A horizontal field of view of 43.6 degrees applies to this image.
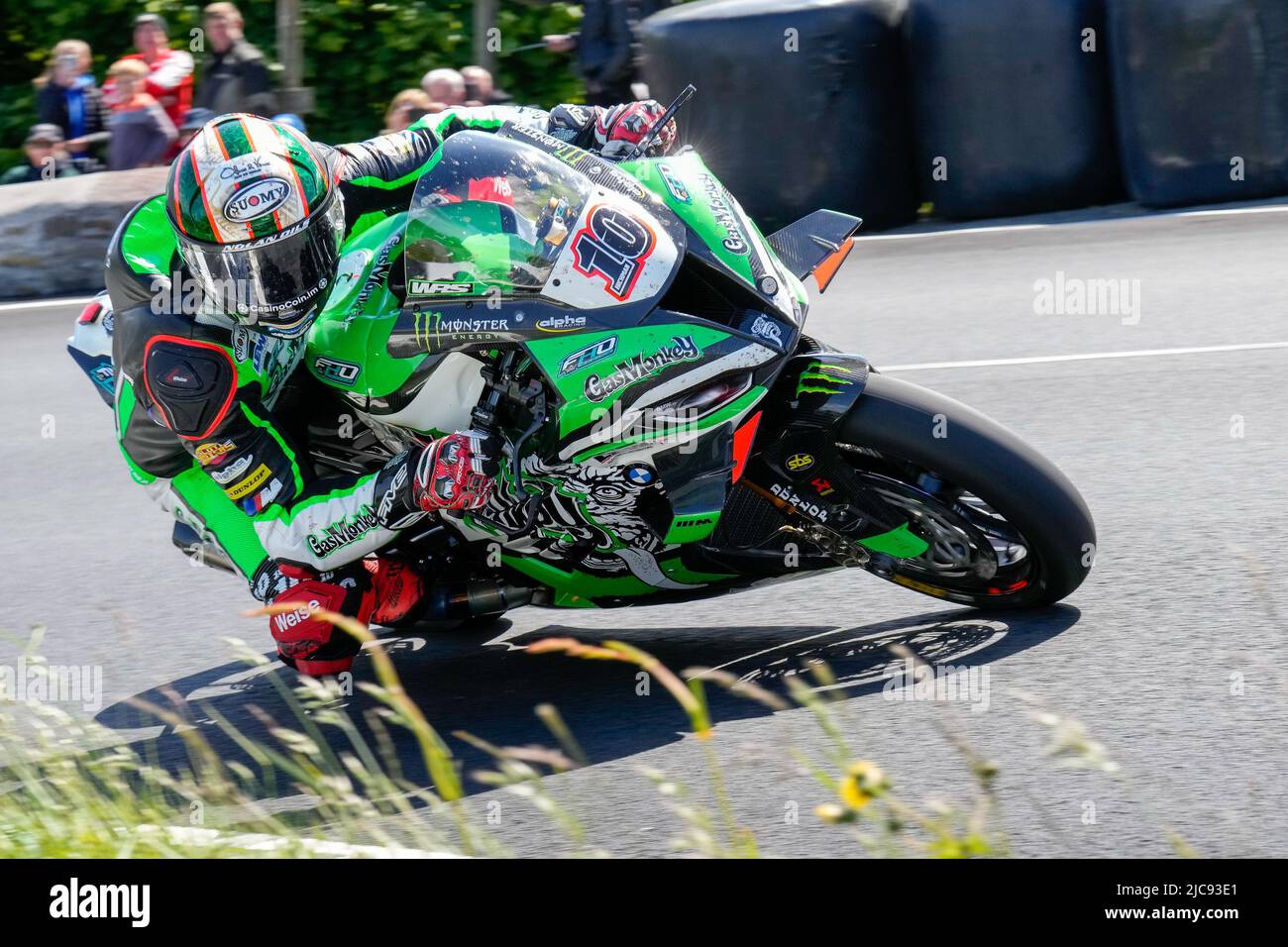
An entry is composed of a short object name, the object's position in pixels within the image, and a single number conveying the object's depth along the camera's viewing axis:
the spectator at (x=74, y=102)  11.05
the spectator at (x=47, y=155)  11.05
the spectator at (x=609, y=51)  10.06
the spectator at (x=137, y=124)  10.38
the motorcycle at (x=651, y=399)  3.76
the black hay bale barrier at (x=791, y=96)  9.31
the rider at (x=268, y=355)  3.72
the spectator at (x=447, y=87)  9.08
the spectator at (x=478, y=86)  9.56
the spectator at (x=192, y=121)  10.07
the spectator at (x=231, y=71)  10.16
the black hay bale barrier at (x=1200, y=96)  8.79
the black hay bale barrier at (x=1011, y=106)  9.12
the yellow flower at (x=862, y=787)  2.46
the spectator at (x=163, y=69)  10.45
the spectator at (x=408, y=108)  7.77
